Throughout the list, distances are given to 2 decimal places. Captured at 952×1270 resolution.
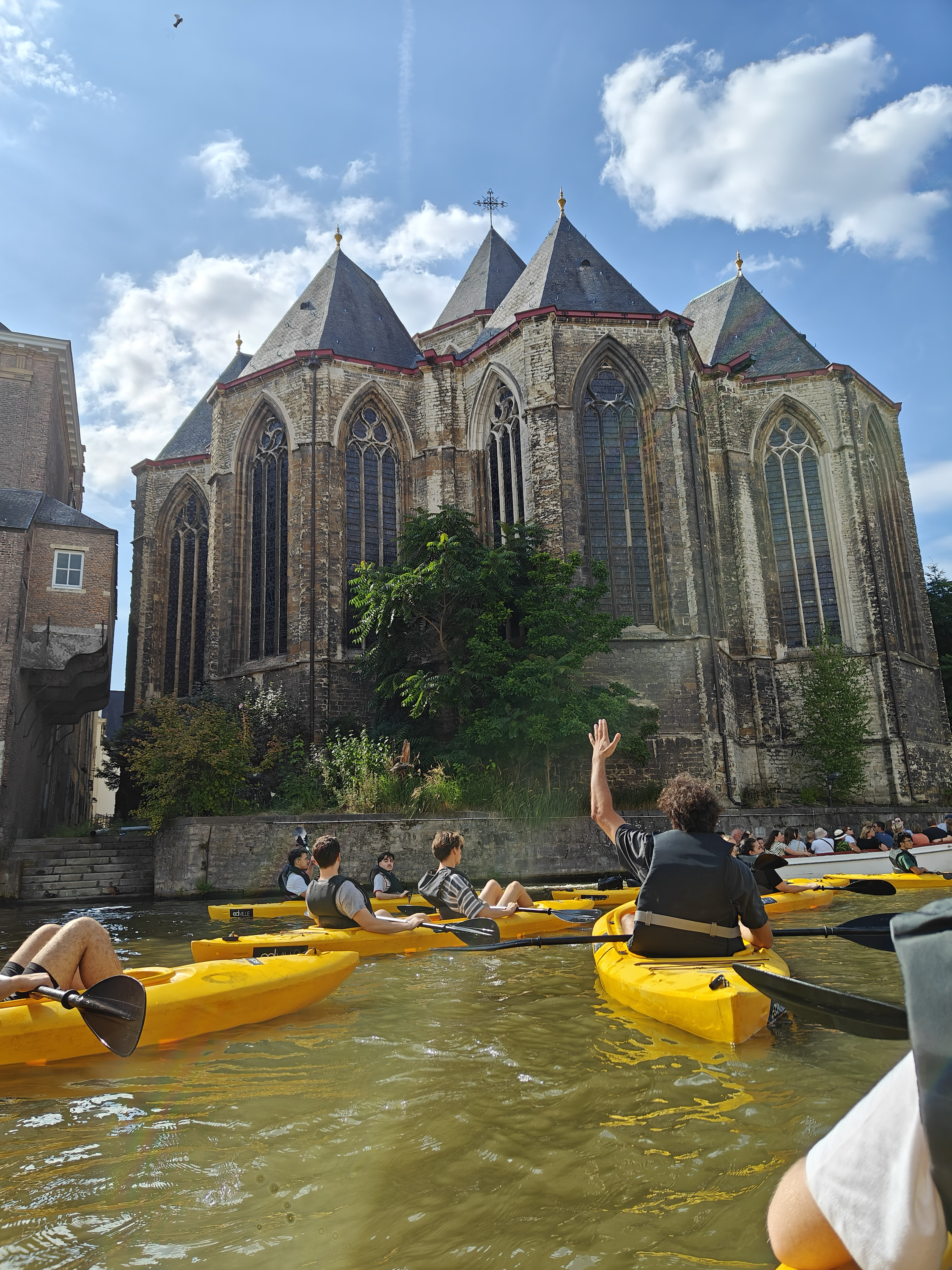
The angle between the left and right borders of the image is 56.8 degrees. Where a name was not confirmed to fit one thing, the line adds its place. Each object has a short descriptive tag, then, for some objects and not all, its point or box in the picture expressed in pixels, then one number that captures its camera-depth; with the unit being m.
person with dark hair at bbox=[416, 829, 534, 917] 7.17
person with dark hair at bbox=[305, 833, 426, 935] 6.72
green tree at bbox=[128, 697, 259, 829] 14.98
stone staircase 14.73
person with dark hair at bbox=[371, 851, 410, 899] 9.48
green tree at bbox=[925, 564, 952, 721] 29.58
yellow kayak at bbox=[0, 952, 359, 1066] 4.21
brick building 16.50
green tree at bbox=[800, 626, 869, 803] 21.62
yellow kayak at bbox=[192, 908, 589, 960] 6.30
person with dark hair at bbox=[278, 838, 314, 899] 9.88
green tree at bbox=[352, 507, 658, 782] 16.83
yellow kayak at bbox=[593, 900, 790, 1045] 4.01
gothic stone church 20.83
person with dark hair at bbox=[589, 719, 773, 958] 4.38
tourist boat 12.26
